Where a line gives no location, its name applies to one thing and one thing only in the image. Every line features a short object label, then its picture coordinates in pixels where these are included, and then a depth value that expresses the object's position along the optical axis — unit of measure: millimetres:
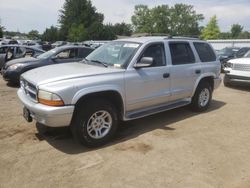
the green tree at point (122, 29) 73260
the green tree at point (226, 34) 69573
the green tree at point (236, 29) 73690
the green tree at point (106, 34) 51474
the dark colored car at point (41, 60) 6844
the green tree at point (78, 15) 55263
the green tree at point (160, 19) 65613
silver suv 2980
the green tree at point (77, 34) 44682
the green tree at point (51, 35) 55725
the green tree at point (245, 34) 67693
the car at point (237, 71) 7127
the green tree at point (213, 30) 51566
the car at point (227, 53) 12224
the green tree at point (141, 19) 65059
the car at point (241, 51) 11332
